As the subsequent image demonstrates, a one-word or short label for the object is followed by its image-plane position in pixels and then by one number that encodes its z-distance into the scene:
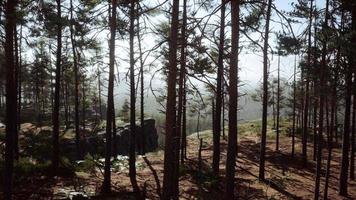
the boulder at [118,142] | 29.55
